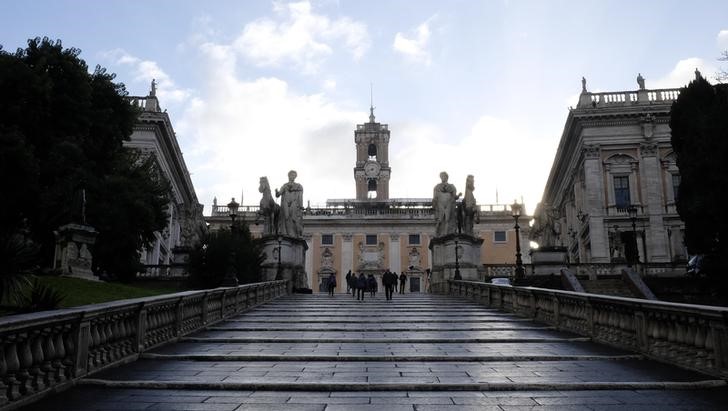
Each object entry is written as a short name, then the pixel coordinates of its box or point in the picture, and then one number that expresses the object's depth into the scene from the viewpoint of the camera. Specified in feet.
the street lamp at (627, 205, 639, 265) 100.58
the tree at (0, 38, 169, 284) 76.28
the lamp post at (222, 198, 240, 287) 59.21
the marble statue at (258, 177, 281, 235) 86.07
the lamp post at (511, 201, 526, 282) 73.61
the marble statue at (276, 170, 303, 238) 88.22
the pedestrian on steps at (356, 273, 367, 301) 78.59
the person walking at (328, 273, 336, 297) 91.04
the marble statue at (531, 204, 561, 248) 95.55
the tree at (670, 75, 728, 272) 80.38
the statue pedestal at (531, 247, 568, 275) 99.19
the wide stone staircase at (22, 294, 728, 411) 19.21
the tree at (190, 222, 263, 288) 80.53
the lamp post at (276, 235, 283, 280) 84.79
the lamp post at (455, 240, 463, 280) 80.68
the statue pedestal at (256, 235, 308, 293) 84.53
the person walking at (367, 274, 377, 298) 93.68
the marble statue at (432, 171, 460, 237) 87.81
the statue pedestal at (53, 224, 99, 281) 68.39
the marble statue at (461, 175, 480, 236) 86.69
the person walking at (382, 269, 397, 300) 78.48
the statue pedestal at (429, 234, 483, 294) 84.74
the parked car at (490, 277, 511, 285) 94.10
